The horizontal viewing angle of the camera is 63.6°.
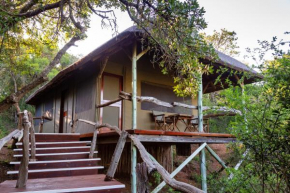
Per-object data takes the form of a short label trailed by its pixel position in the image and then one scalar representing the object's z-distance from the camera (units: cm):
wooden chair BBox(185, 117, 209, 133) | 813
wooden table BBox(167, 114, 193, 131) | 718
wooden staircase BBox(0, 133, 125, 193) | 353
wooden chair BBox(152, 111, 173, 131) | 753
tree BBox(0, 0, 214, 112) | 417
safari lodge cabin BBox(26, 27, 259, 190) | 603
